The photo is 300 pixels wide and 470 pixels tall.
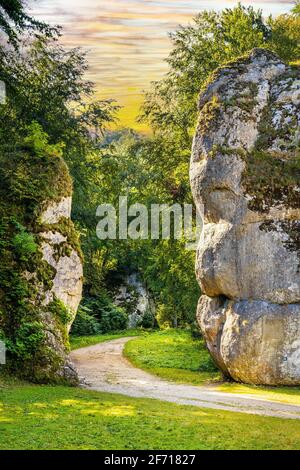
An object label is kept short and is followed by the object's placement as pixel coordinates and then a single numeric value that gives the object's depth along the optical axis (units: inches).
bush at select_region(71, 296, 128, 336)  1800.0
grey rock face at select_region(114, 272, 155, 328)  2127.2
